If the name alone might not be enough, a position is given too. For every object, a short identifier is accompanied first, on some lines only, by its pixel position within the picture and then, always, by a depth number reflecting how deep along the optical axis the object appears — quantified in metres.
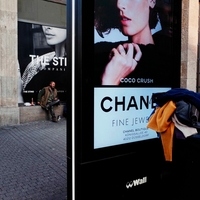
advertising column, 2.42
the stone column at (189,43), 4.73
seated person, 10.16
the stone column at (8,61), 9.12
